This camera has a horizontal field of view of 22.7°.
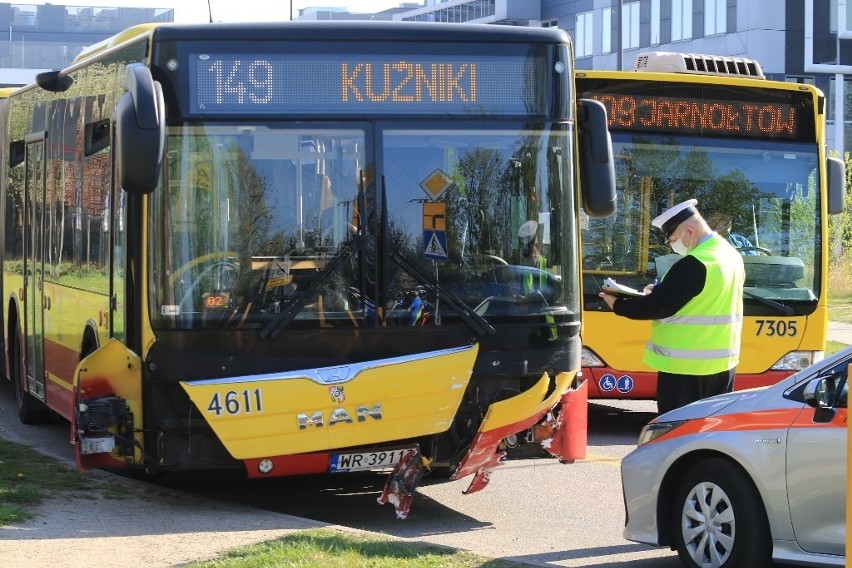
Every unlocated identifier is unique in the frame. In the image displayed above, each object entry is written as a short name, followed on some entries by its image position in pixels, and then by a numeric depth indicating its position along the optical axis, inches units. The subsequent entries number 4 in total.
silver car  386.4
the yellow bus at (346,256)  481.5
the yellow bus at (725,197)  738.7
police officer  494.2
